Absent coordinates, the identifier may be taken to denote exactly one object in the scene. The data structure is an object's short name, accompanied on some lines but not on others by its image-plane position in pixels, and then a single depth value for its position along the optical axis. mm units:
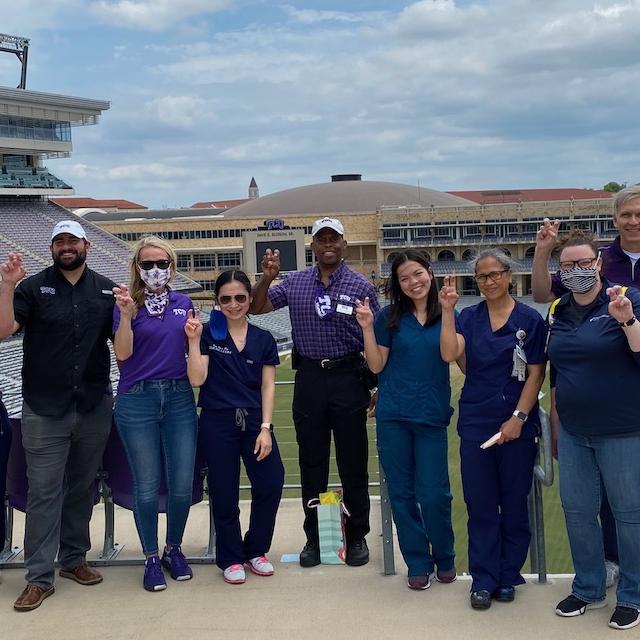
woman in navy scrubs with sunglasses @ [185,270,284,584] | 4238
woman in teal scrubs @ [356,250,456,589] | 4043
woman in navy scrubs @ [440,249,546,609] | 3840
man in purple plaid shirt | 4320
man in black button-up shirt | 4129
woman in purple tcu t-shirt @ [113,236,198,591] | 4172
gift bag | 4426
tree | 102819
